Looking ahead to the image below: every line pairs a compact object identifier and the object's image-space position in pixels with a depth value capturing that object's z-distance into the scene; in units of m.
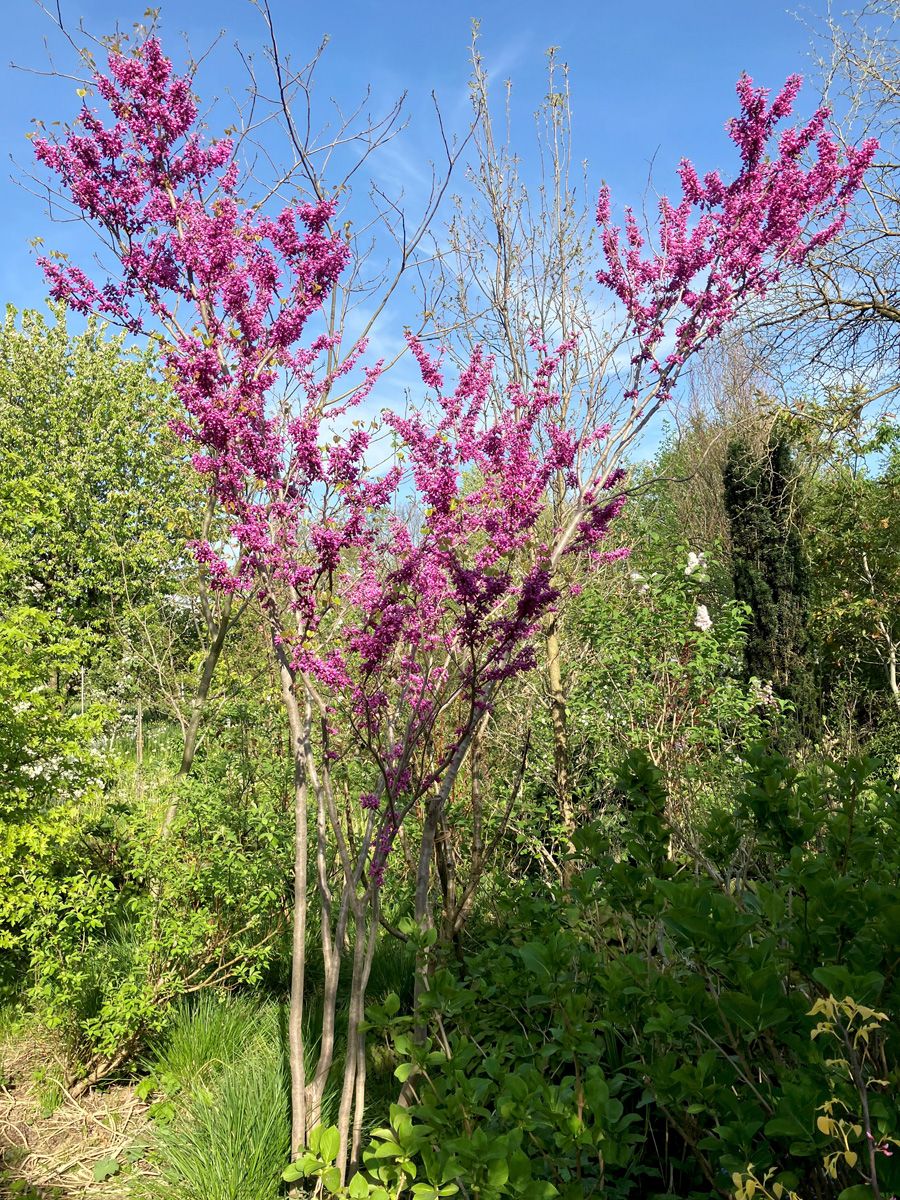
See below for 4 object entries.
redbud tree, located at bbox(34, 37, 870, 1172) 2.69
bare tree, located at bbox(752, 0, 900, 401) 8.20
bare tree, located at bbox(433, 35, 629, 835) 5.66
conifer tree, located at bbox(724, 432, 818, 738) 11.64
